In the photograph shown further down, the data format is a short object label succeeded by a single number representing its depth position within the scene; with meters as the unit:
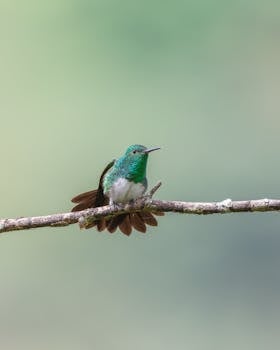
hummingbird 13.21
